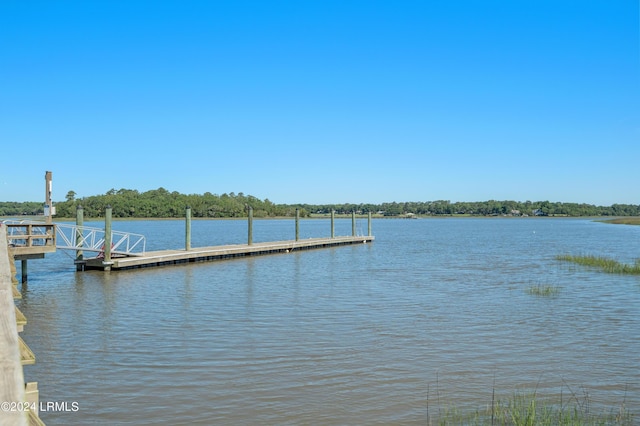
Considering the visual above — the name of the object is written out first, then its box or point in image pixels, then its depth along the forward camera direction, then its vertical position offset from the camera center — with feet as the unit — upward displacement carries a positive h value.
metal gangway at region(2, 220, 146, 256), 60.80 -2.76
